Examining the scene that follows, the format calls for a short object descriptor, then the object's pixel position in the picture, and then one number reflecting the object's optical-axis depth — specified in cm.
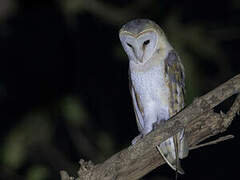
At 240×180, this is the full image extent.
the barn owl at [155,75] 652
